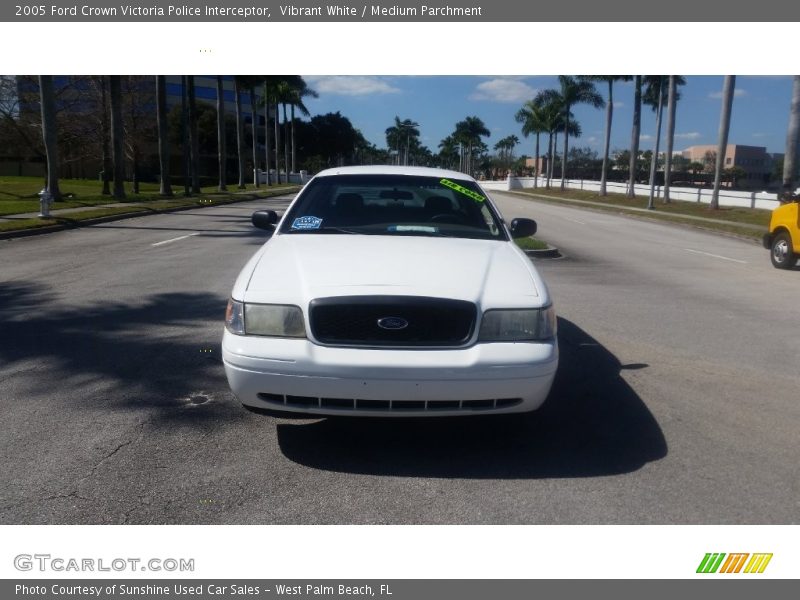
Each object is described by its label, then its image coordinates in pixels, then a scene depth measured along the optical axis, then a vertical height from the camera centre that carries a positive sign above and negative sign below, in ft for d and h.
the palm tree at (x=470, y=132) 378.12 +15.32
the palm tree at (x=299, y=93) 201.87 +19.23
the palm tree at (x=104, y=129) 108.47 +4.01
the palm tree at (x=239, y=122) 161.45 +7.70
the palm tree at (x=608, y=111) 175.69 +13.51
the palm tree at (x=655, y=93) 145.57 +16.13
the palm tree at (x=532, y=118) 227.40 +14.21
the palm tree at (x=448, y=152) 445.70 +6.05
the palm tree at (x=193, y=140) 127.09 +2.88
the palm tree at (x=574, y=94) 202.69 +19.68
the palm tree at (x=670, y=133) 137.20 +6.11
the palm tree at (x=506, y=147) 460.14 +9.84
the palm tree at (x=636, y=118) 159.84 +10.10
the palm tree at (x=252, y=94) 165.27 +15.58
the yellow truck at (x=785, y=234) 44.27 -4.06
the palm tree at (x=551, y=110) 219.82 +16.01
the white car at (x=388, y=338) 12.73 -3.20
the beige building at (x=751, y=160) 326.85 +3.46
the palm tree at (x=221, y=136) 147.23 +4.31
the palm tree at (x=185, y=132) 117.73 +4.01
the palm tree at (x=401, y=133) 449.56 +17.28
